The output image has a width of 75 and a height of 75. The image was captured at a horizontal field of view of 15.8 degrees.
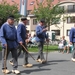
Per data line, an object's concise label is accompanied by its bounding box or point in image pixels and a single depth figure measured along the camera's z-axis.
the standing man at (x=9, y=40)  8.85
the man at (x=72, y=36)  12.78
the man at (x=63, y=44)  20.80
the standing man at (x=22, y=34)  9.95
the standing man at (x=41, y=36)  11.37
